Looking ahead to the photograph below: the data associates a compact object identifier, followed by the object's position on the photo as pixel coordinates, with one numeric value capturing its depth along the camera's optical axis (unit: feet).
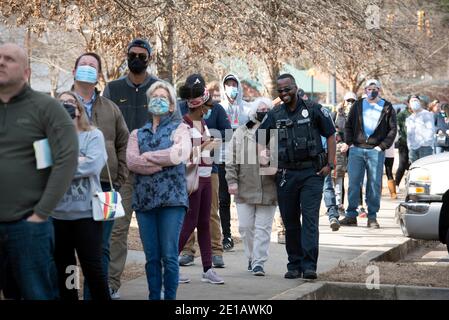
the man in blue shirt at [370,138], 48.83
